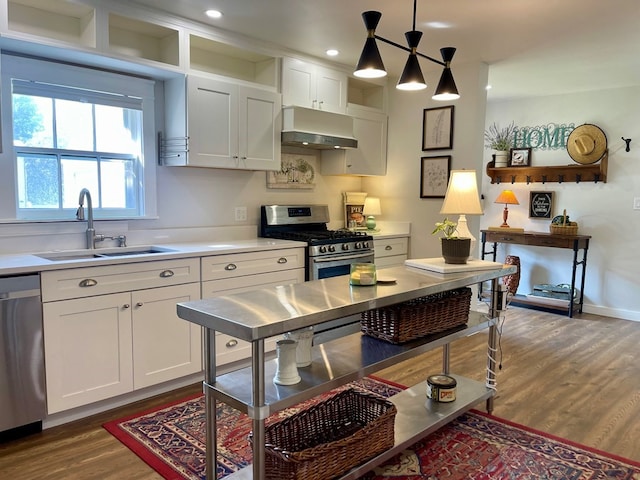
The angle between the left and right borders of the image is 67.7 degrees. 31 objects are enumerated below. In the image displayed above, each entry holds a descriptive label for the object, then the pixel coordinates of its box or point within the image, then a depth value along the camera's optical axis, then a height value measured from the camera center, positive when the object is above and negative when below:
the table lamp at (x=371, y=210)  4.94 -0.13
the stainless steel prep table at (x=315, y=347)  1.52 -0.62
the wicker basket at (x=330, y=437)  1.78 -1.02
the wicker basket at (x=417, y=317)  2.16 -0.57
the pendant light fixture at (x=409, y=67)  2.20 +0.64
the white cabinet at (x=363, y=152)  4.60 +0.45
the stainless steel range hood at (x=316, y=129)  3.92 +0.58
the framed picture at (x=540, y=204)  5.62 -0.03
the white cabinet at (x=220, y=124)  3.36 +0.52
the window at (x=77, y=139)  2.96 +0.35
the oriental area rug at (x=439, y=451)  2.20 -1.26
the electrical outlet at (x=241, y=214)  4.05 -0.17
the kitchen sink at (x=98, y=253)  2.95 -0.40
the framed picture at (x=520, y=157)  5.77 +0.53
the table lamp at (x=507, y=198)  5.62 +0.03
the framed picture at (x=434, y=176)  4.54 +0.22
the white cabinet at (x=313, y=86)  4.00 +0.97
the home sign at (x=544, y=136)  5.47 +0.77
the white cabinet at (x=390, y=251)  4.46 -0.51
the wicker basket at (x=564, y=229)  5.25 -0.31
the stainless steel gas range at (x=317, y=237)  3.79 -0.34
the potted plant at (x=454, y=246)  2.49 -0.25
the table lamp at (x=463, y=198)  2.55 +0.01
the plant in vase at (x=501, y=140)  5.90 +0.75
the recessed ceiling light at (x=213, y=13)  3.14 +1.20
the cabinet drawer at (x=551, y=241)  5.12 -0.43
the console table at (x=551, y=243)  5.14 -0.46
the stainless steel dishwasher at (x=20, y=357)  2.34 -0.84
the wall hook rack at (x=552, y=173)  5.21 +0.33
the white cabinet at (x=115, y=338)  2.52 -0.84
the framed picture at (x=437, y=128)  4.49 +0.68
